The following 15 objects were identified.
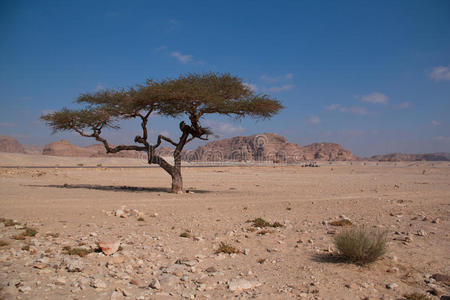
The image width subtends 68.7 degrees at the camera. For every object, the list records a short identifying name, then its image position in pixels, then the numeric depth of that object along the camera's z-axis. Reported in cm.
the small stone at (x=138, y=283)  514
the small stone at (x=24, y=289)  469
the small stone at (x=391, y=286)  506
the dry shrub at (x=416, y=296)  464
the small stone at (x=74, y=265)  556
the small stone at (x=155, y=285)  498
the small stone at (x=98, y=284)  496
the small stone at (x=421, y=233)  810
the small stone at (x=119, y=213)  1095
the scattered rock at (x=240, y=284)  504
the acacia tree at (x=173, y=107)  1719
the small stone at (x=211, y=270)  575
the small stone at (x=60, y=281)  505
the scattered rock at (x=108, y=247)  641
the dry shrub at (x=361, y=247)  592
